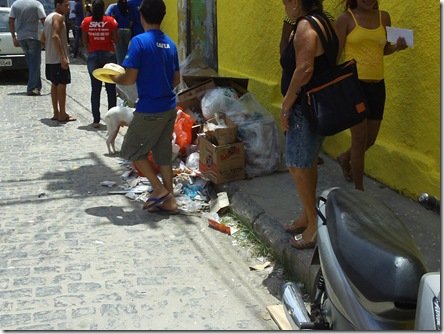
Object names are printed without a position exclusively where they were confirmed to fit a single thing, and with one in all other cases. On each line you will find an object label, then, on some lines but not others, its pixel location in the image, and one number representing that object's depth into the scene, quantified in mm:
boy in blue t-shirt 5355
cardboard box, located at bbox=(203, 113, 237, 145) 5988
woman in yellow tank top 4879
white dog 7750
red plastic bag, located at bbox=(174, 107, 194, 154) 6973
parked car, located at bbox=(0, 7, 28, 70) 13656
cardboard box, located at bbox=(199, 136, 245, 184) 5957
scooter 2092
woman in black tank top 3924
